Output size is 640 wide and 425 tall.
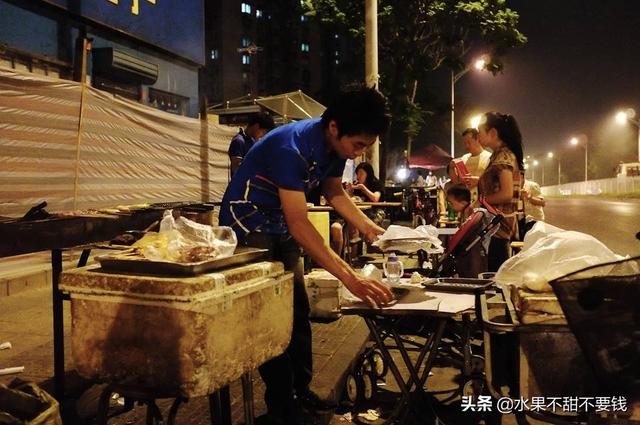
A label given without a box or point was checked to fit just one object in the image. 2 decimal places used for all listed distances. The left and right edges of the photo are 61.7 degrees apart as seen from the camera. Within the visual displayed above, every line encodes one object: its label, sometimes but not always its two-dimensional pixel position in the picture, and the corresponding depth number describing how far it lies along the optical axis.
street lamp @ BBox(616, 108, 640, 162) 44.53
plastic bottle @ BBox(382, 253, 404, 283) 3.68
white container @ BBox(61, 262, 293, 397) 1.89
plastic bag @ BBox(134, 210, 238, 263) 2.13
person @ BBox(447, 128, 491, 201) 7.32
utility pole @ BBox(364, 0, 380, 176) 11.71
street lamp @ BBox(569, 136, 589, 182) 87.12
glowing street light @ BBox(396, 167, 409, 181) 37.25
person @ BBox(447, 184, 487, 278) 5.05
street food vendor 2.78
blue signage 11.18
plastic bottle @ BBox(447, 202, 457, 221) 9.44
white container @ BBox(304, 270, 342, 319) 3.34
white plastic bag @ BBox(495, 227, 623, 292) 2.44
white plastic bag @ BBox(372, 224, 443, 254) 3.71
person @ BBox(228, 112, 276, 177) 7.76
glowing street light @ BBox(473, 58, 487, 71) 21.05
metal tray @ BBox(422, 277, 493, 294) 3.32
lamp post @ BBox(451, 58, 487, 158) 21.19
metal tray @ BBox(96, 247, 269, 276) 2.00
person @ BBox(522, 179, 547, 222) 9.01
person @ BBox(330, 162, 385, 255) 10.57
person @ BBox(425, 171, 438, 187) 23.50
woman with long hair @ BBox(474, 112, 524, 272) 4.93
